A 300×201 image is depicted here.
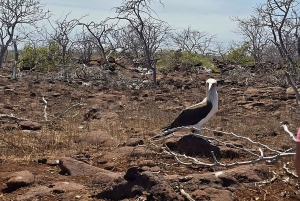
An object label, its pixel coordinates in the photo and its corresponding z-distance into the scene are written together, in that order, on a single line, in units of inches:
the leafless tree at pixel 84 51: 805.6
